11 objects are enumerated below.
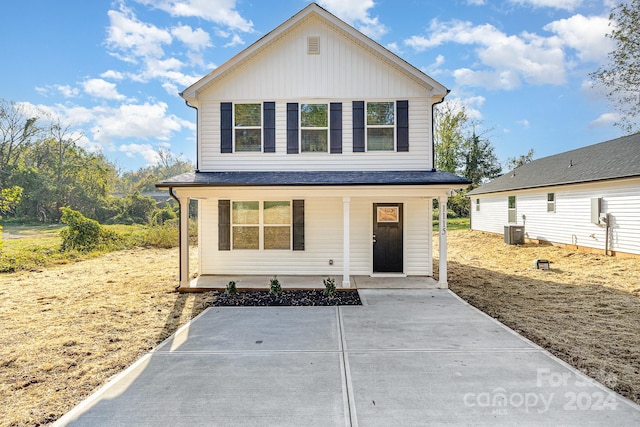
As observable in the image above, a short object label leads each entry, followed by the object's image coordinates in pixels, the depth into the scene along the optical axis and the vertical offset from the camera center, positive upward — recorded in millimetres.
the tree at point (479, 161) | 31188 +5701
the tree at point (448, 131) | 28875 +8082
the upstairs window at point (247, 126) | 8875 +2619
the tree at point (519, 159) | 37344 +6946
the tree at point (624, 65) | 15797 +8148
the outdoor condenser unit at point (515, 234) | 15648 -898
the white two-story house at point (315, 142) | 8734 +2139
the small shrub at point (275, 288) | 7402 -1712
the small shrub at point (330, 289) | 7090 -1685
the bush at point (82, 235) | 13094 -766
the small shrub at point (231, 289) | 7340 -1714
